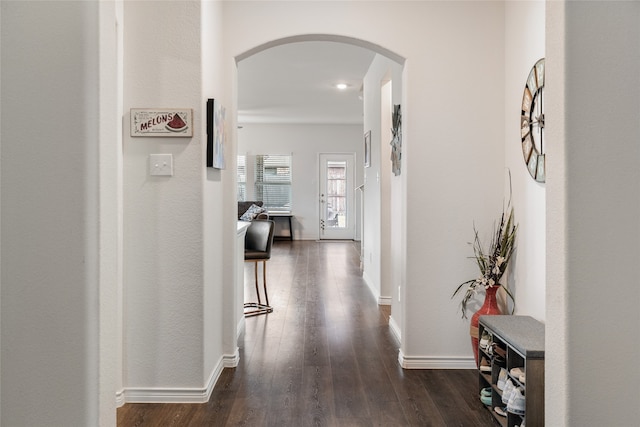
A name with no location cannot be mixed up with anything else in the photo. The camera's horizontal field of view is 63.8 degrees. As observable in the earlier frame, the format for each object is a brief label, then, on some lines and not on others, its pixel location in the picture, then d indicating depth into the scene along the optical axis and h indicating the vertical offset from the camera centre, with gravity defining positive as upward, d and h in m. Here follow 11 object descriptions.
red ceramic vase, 2.96 -0.62
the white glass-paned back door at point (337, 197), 11.27 +0.13
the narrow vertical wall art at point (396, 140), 3.89 +0.50
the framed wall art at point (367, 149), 5.94 +0.64
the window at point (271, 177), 11.21 +0.56
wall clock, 2.59 +0.42
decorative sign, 2.64 +0.42
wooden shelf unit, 2.10 -0.69
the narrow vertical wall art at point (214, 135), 2.72 +0.37
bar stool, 4.65 -0.39
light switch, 2.65 +0.19
